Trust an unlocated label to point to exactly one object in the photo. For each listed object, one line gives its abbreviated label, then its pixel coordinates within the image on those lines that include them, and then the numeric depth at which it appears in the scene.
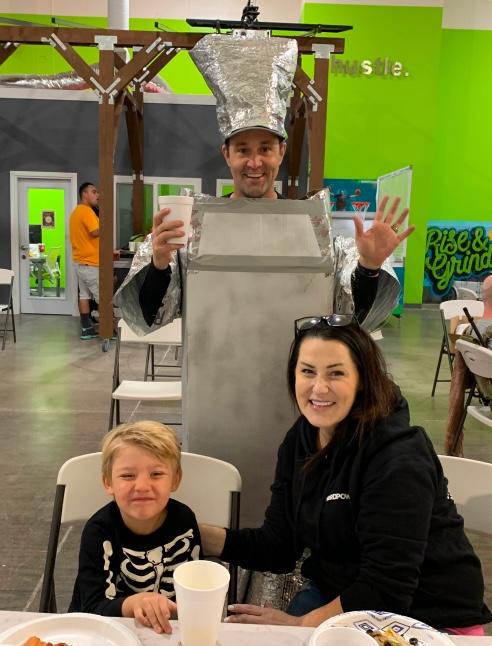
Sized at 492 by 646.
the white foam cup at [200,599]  0.90
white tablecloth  1.06
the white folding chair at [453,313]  4.72
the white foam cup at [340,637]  0.93
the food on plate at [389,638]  0.97
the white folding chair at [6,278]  6.76
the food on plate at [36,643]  1.00
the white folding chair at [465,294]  7.49
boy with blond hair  1.41
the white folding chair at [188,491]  1.69
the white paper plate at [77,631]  1.04
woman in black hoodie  1.30
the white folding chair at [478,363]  3.20
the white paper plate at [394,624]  1.00
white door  9.08
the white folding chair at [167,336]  4.26
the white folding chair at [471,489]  1.70
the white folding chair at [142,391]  3.47
